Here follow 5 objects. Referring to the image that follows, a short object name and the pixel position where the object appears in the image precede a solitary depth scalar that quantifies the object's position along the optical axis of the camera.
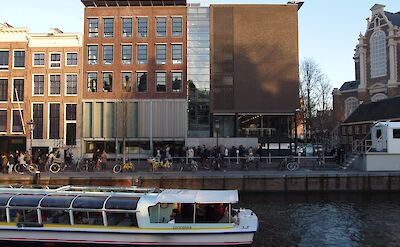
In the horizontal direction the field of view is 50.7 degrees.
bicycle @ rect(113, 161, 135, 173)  33.97
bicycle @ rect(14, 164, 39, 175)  33.72
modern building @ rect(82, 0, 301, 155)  47.44
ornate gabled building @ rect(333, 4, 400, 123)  73.31
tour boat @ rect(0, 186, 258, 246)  15.54
